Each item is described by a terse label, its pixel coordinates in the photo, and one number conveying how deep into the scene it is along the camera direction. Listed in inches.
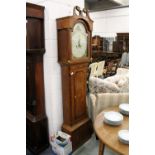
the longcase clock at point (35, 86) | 69.3
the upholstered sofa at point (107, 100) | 81.2
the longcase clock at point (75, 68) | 69.4
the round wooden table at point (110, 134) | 40.3
